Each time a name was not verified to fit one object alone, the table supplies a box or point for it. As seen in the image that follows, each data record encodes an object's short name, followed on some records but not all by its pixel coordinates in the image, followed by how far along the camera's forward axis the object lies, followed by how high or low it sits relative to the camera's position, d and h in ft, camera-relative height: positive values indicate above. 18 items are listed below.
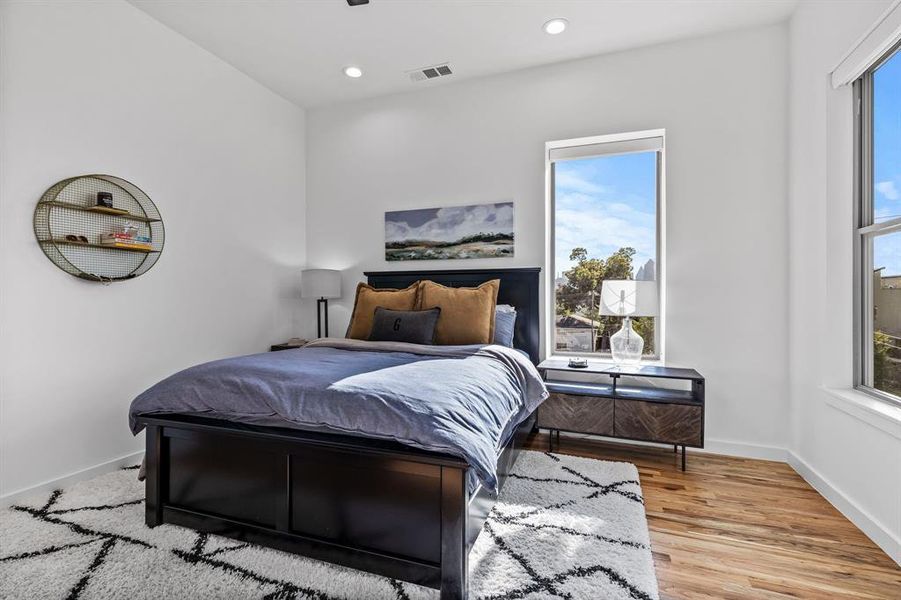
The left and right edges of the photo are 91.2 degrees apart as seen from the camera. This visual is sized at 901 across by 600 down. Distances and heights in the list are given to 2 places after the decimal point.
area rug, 5.23 -3.39
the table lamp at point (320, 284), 12.87 +0.53
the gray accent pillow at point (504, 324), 10.56 -0.50
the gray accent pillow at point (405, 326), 9.86 -0.52
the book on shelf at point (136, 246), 8.61 +1.10
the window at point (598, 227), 11.13 +2.01
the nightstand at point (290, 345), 12.62 -1.24
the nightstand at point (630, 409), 8.99 -2.22
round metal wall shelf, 7.88 +1.42
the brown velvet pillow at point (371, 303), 10.97 -0.02
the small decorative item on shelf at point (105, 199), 8.47 +1.95
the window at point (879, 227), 6.81 +1.28
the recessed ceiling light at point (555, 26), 9.71 +6.21
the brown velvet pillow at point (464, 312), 10.07 -0.20
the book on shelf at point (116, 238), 8.60 +1.22
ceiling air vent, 11.70 +6.24
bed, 5.04 -2.48
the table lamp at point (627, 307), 9.63 -0.05
